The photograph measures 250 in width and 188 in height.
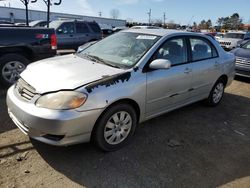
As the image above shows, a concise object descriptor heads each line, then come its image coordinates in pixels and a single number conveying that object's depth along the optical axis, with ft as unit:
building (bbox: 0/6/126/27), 123.34
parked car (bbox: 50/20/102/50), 31.65
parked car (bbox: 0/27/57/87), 14.66
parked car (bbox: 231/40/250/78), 20.64
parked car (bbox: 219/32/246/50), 40.50
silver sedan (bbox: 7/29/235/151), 7.34
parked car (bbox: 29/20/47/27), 46.15
